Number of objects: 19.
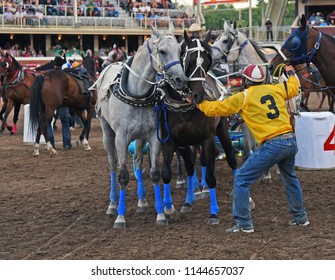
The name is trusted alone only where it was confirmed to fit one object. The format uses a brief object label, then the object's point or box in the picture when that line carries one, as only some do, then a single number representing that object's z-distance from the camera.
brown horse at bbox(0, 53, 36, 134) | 19.20
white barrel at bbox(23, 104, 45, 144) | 17.23
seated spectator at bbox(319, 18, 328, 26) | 35.61
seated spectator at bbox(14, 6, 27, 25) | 38.62
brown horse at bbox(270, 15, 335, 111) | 9.09
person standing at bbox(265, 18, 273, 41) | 35.72
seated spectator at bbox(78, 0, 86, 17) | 41.69
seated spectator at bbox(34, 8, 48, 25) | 39.06
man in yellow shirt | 7.11
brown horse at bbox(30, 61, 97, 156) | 15.01
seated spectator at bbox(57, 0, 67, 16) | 40.75
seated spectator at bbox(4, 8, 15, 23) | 38.56
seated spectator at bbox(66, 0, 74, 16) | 41.41
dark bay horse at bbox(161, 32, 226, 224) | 7.63
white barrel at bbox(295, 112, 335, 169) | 12.03
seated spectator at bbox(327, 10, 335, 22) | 37.84
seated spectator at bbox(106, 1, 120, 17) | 42.44
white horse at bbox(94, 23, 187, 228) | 7.91
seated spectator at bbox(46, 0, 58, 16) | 40.57
